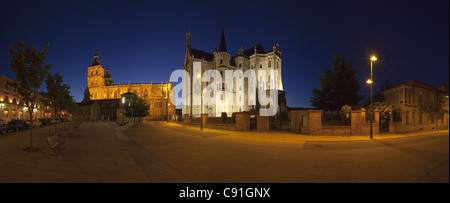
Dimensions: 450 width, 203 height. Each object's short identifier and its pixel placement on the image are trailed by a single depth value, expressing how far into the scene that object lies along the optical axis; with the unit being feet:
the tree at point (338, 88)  99.60
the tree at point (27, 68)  34.71
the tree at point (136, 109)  136.77
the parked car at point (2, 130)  64.79
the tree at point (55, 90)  66.08
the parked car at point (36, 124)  97.72
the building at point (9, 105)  132.47
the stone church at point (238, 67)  211.00
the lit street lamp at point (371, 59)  53.15
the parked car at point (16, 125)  73.78
